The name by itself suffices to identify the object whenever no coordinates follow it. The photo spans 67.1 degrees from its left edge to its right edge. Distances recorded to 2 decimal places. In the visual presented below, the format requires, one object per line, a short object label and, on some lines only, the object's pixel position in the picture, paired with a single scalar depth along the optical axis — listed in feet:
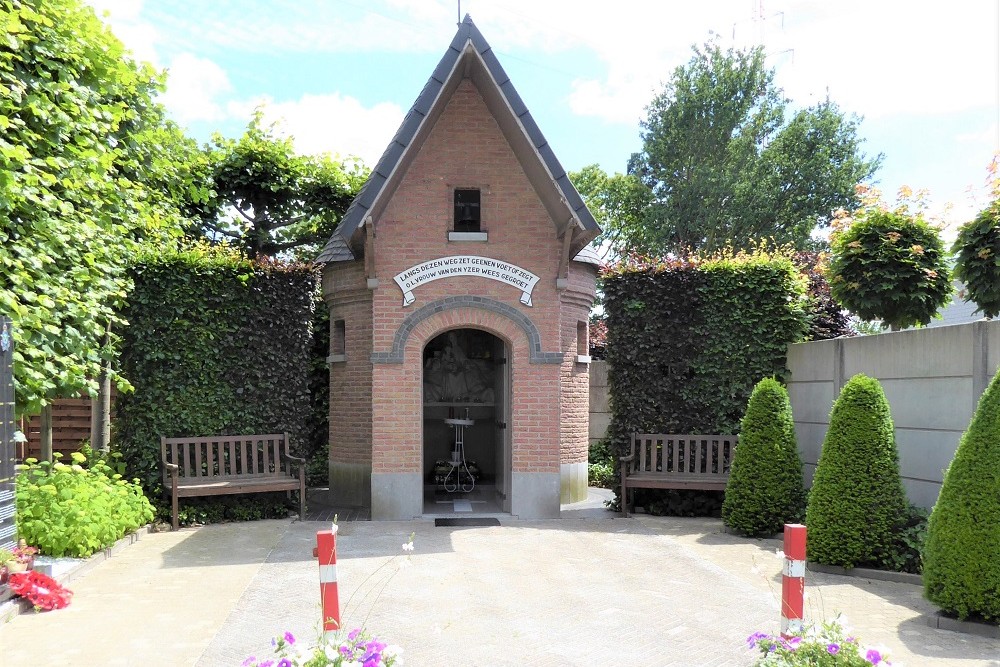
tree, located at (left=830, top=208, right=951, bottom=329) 33.24
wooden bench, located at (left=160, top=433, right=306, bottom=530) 35.06
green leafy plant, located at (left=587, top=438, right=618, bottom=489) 51.83
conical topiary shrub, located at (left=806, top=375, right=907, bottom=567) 25.90
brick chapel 36.01
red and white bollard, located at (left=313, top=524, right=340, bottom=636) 14.01
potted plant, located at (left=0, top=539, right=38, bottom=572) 22.00
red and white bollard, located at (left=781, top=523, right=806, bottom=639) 13.80
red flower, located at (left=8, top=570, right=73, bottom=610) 21.89
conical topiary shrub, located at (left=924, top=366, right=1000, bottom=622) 19.79
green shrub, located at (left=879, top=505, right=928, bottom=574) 25.77
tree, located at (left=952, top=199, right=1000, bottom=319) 31.76
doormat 35.77
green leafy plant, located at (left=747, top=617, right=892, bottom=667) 12.73
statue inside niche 46.88
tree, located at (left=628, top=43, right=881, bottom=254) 97.09
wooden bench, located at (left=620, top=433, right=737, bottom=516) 37.78
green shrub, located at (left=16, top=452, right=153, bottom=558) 26.94
